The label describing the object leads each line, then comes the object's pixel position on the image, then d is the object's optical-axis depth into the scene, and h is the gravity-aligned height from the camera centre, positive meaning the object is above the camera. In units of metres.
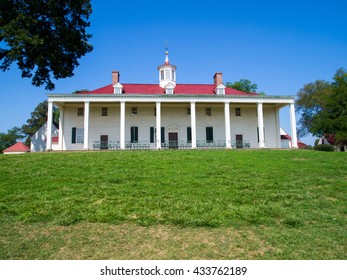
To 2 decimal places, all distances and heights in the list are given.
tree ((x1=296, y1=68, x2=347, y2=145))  38.06 +6.04
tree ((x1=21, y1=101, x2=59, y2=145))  66.06 +8.90
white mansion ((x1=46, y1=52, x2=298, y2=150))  28.94 +4.16
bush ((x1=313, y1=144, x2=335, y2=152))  28.73 +0.50
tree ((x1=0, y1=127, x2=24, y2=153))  81.19 +5.69
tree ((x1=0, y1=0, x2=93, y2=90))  18.92 +9.29
